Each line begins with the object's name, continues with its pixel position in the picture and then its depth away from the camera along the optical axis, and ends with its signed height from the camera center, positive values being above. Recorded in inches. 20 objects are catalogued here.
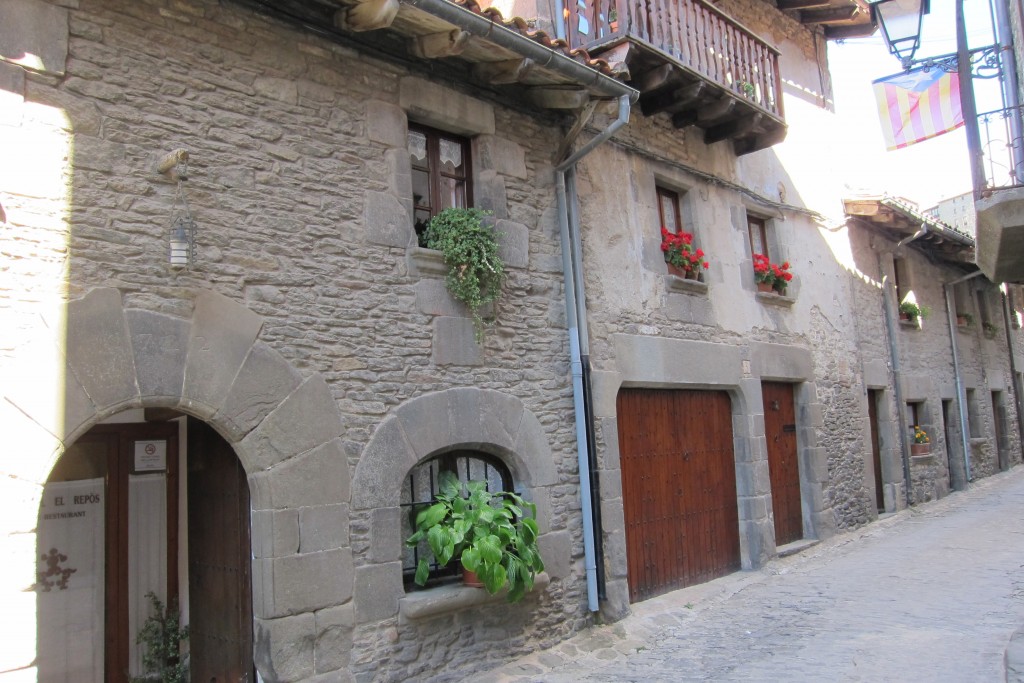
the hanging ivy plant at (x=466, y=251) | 223.0 +51.3
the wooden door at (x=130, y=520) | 203.9 -16.0
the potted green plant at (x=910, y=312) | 507.5 +65.0
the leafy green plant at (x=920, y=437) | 494.9 -12.5
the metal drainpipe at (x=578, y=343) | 251.3 +28.7
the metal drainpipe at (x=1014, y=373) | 697.0 +32.5
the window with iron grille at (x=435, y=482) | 217.2 -11.3
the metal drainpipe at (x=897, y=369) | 472.4 +28.1
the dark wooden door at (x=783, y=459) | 369.1 -16.2
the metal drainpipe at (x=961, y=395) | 565.6 +13.2
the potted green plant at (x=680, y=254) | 315.6 +67.5
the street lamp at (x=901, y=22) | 281.1 +136.6
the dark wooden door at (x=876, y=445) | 457.7 -14.8
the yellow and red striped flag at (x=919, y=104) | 291.3 +113.3
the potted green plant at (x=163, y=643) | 207.6 -47.4
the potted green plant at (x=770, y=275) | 364.8 +66.7
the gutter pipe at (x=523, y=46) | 198.5 +104.2
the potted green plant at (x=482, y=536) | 201.6 -24.1
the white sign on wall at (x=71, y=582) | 194.5 -29.0
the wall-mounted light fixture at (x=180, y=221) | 171.0 +49.7
